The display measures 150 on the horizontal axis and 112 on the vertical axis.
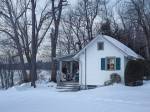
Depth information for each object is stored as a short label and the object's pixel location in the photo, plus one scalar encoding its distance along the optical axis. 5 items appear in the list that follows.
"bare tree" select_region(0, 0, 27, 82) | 24.72
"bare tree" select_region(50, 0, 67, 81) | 23.67
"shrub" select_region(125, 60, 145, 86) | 17.32
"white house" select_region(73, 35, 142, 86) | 18.54
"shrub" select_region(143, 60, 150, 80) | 21.39
